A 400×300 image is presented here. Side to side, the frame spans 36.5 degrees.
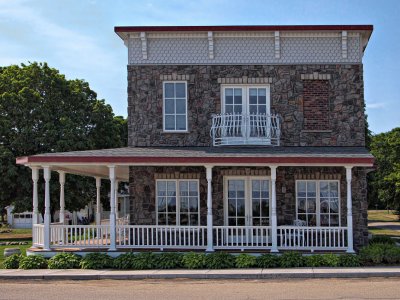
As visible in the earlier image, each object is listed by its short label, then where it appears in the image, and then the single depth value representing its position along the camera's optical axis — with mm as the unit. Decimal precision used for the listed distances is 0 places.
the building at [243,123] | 20141
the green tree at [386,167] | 51469
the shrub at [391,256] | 17453
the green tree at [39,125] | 32906
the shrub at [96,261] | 17469
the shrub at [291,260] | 17119
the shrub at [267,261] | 17219
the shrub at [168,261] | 17266
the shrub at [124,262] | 17406
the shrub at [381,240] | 21247
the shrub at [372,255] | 17453
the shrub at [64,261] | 17594
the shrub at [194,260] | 17131
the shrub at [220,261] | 17125
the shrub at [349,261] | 17172
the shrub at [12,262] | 17891
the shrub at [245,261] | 17141
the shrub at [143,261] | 17281
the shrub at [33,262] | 17594
